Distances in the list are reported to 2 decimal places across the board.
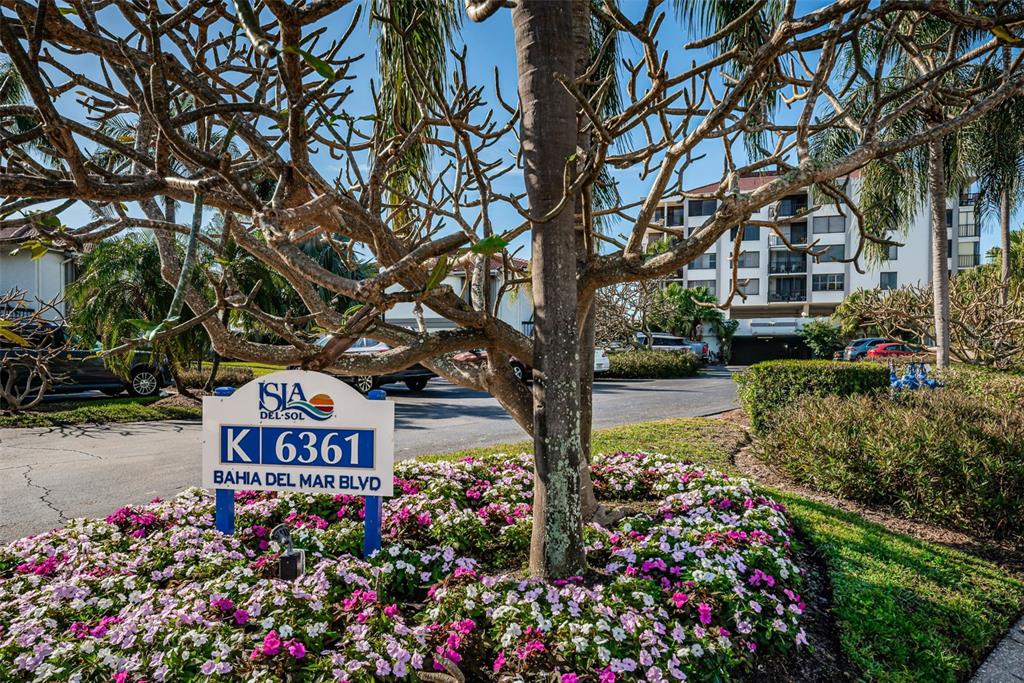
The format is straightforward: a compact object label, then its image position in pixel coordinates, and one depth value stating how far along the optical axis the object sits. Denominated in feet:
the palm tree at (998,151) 35.37
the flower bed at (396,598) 8.40
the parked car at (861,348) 96.27
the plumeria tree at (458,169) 7.61
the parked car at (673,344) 100.78
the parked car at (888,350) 81.87
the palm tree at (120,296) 39.01
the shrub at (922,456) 16.15
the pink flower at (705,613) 9.61
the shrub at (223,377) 52.21
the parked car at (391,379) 50.49
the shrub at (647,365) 76.59
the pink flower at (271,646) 8.27
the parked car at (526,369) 56.59
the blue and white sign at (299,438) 12.06
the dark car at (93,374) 38.55
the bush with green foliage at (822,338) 117.91
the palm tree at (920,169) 32.01
